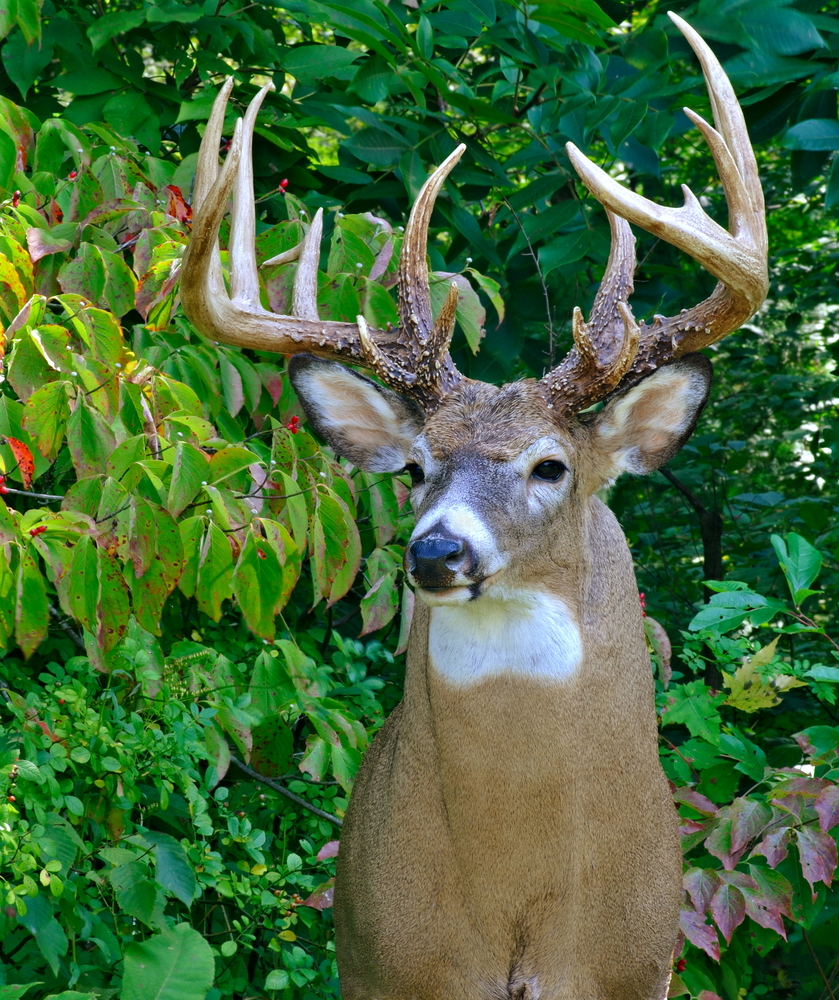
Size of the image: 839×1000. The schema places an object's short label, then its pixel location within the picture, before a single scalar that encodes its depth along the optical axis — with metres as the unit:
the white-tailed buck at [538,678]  5.32
